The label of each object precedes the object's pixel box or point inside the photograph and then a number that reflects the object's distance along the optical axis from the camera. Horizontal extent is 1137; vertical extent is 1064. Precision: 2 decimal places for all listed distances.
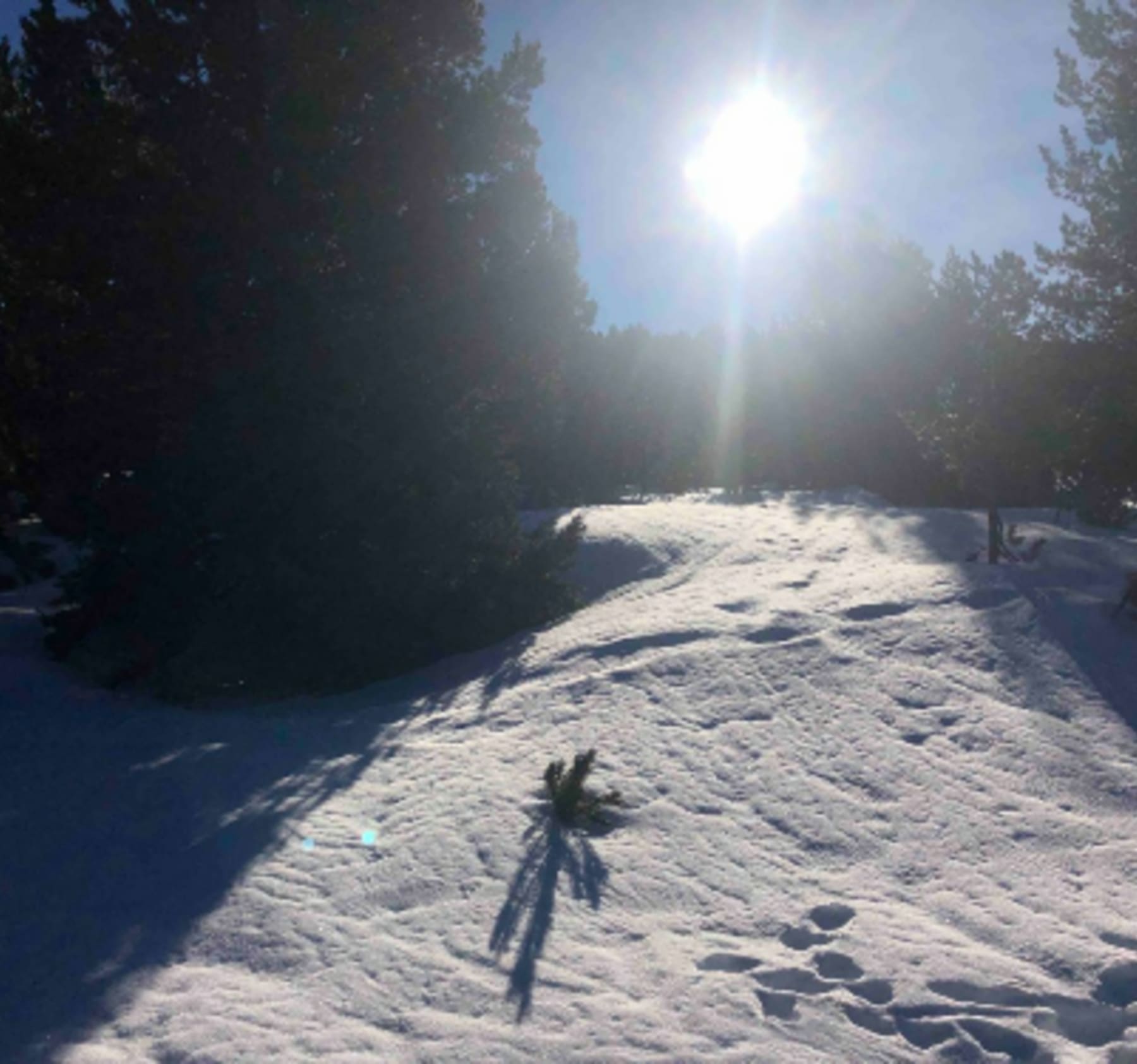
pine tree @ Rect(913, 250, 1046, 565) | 11.34
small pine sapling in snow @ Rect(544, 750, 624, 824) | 5.62
